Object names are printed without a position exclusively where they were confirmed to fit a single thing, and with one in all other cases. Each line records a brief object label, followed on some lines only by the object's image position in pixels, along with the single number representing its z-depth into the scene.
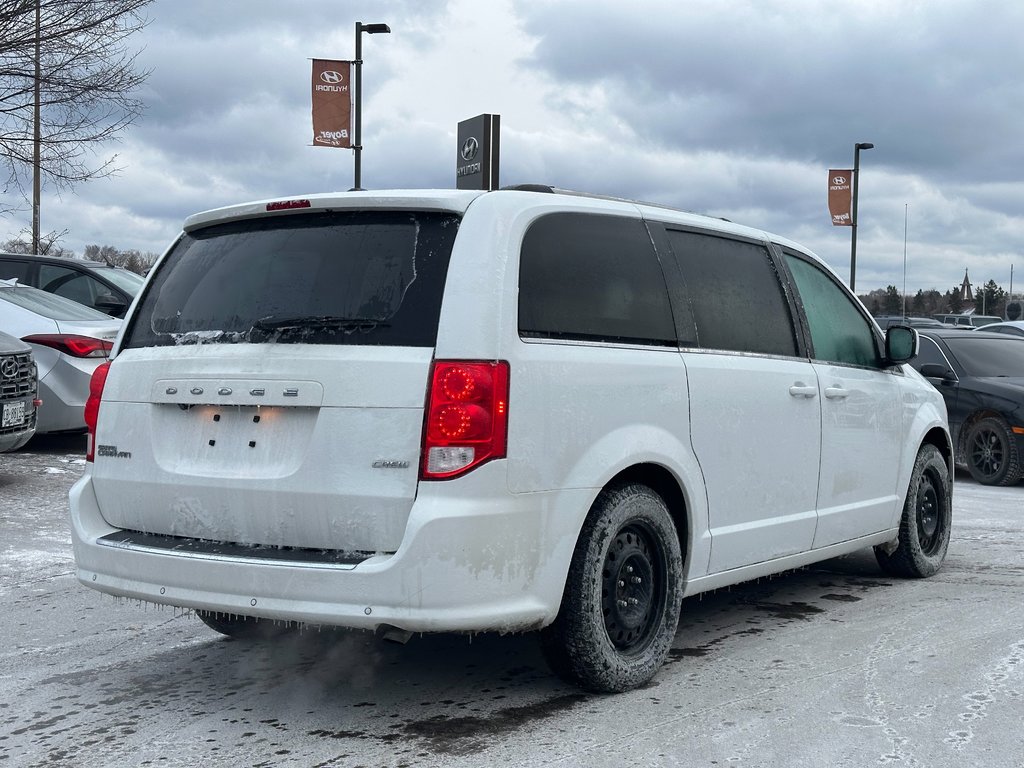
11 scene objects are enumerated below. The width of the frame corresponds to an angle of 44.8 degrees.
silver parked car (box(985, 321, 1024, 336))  16.45
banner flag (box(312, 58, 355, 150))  18.95
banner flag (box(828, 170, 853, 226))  33.47
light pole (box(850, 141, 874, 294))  33.88
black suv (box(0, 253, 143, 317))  13.21
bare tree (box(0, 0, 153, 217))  19.05
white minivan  3.94
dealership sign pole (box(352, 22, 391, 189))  18.94
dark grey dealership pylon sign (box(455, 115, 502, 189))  13.61
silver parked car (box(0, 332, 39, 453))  9.10
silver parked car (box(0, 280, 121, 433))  10.68
